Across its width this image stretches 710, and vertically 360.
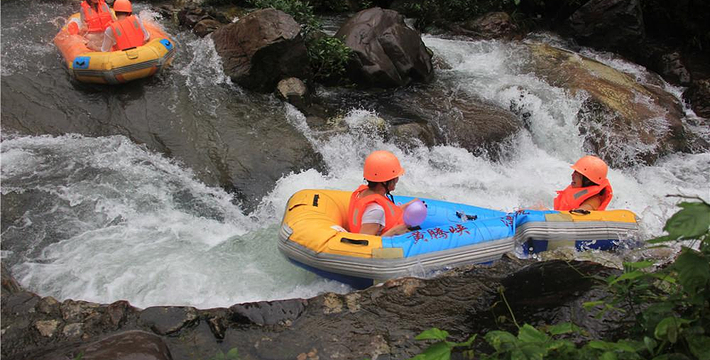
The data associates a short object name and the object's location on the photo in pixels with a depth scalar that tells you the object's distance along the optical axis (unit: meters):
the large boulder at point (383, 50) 7.94
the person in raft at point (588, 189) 5.18
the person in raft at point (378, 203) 4.42
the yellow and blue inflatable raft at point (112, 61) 6.49
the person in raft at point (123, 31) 7.01
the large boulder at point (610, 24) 10.17
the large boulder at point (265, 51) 7.14
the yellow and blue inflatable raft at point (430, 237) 4.26
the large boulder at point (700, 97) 8.94
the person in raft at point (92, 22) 7.42
